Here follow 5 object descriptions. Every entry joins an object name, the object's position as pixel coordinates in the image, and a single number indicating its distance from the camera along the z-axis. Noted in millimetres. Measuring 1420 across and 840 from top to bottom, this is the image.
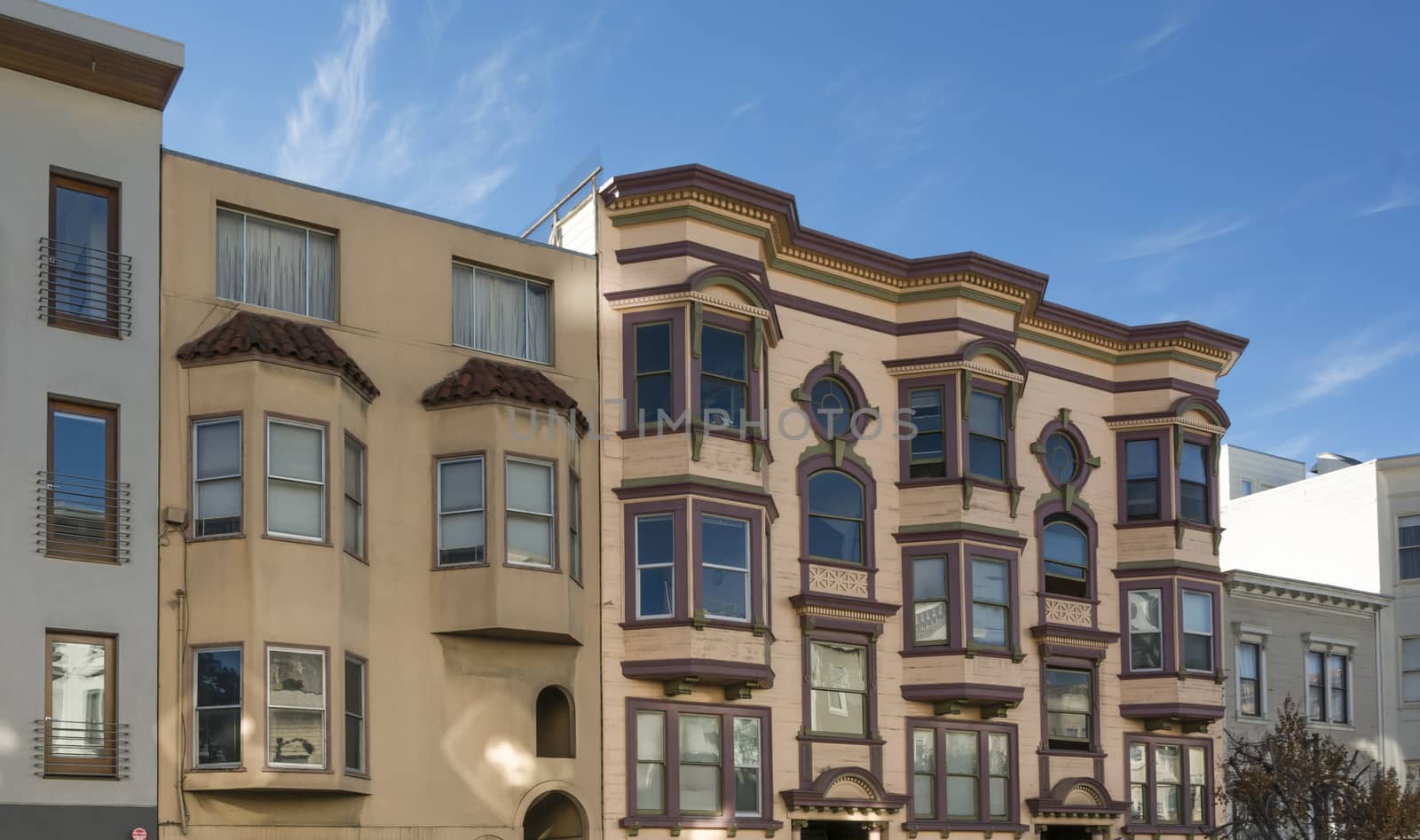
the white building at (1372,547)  47875
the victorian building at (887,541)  31516
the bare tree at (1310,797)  39156
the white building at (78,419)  24281
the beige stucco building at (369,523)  25875
